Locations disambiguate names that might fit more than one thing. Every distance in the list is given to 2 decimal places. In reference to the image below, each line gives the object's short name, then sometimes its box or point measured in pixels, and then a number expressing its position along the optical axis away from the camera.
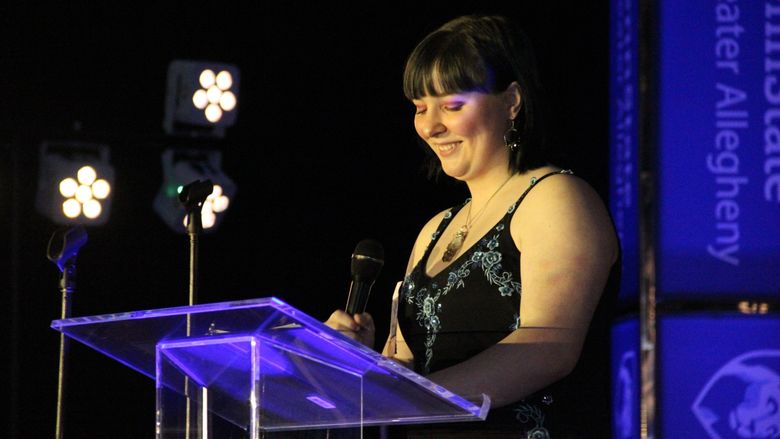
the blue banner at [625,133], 8.38
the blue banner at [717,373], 7.88
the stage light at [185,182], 10.52
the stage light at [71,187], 10.09
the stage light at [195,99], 10.47
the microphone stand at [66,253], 7.19
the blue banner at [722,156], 8.01
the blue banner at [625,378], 8.34
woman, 3.67
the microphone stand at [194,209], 6.22
